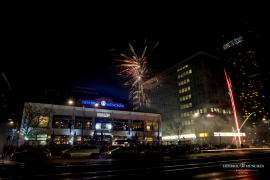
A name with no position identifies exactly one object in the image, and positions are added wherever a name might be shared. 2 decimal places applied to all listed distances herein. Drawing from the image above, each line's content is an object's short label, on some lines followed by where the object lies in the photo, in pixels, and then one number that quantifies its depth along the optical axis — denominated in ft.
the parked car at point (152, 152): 91.08
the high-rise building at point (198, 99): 220.84
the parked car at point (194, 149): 107.05
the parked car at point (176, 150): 100.01
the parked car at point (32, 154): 67.40
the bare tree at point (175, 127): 242.66
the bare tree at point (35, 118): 118.73
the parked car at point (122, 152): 77.71
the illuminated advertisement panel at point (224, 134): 209.67
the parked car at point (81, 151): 73.26
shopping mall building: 140.50
